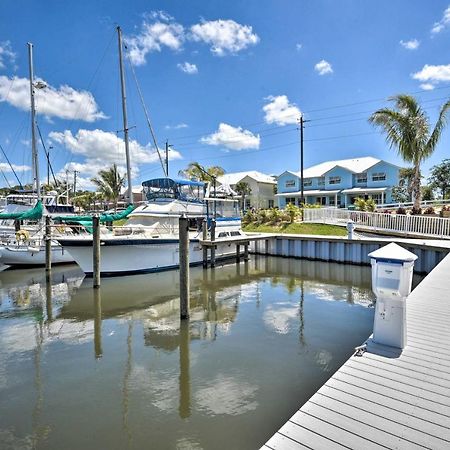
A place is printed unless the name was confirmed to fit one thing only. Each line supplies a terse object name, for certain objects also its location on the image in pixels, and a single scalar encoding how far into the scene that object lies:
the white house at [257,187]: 46.31
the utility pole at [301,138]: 31.47
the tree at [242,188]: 42.66
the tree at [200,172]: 37.28
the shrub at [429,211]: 19.30
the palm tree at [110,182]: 47.03
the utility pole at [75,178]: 55.16
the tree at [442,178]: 37.41
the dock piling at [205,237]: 17.66
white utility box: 4.24
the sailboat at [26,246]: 17.67
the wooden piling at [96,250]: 13.40
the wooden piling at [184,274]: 9.38
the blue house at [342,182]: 35.59
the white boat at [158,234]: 15.09
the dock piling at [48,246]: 15.53
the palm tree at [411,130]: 18.48
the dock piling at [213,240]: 17.47
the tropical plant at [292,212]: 24.38
